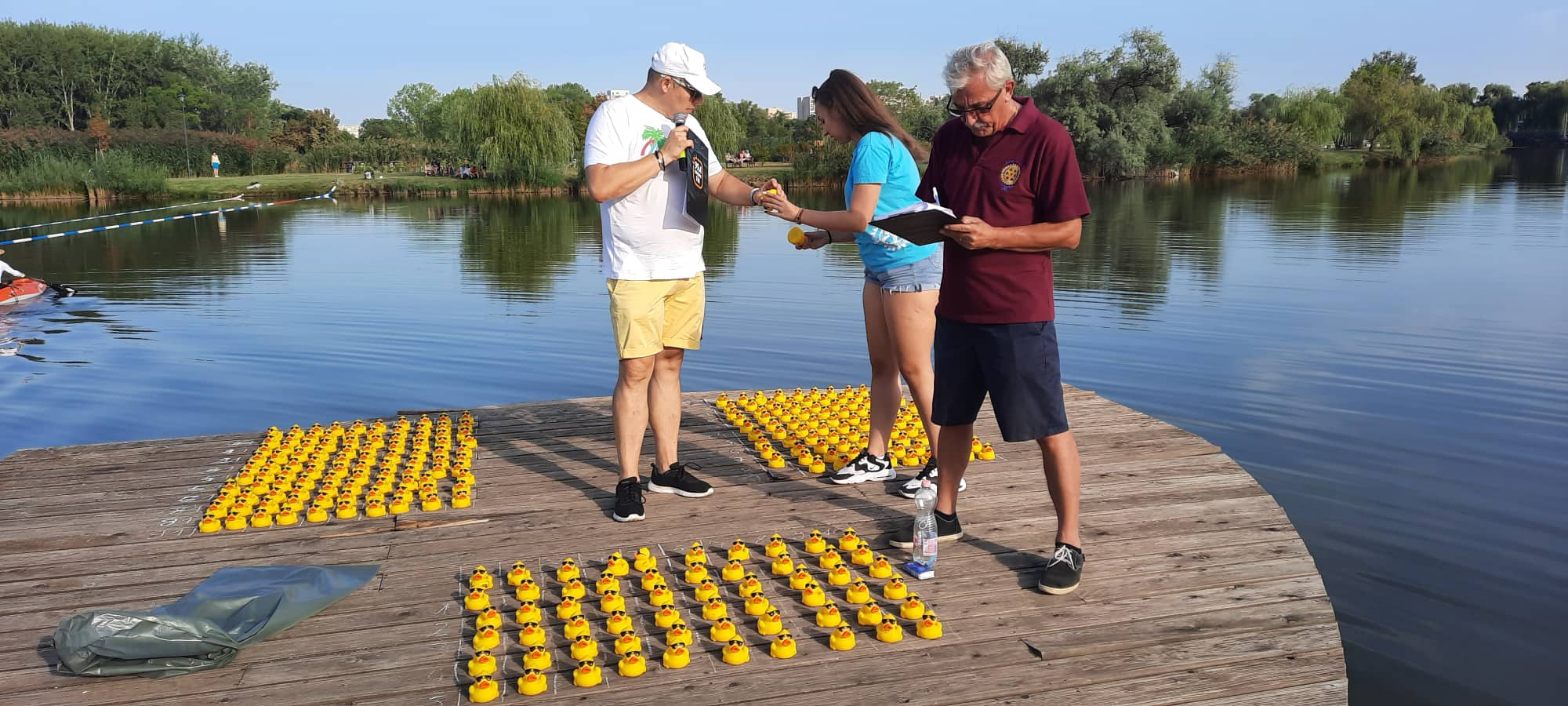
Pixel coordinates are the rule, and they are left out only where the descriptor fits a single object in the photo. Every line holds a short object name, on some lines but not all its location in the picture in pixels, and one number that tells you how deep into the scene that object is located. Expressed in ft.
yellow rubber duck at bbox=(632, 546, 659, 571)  12.67
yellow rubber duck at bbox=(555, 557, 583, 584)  12.21
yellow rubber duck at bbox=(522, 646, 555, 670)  10.29
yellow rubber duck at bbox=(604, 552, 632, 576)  12.51
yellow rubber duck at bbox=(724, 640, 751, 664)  10.52
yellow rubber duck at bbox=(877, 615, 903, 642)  10.98
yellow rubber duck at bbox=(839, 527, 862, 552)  13.08
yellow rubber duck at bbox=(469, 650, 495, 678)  10.21
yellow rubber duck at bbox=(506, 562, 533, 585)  12.27
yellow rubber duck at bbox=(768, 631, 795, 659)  10.62
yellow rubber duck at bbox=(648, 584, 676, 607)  11.63
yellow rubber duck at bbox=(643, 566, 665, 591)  12.09
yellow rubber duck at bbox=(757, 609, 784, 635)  11.02
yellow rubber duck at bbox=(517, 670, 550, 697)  9.96
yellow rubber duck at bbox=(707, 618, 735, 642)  10.89
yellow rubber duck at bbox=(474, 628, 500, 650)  10.73
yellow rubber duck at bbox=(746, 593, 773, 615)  11.47
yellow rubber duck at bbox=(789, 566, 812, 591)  12.12
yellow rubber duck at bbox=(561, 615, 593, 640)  10.87
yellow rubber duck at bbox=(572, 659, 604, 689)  10.11
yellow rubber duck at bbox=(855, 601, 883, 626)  11.26
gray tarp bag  10.25
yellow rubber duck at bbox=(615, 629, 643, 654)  10.53
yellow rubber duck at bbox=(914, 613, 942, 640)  11.03
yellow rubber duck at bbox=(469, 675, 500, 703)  9.82
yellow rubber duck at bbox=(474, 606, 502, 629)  11.03
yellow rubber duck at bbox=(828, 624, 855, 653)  10.80
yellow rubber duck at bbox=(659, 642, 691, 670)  10.41
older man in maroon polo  11.43
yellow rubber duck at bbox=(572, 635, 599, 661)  10.50
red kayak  48.55
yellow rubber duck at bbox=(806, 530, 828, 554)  13.17
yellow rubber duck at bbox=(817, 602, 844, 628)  11.28
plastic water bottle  12.44
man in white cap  13.87
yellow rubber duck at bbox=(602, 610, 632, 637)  11.02
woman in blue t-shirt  13.99
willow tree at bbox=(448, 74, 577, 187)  139.64
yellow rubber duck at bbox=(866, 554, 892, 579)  12.47
